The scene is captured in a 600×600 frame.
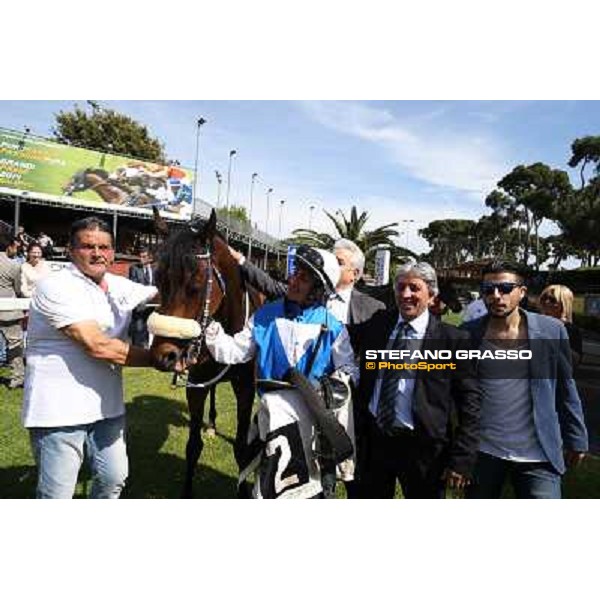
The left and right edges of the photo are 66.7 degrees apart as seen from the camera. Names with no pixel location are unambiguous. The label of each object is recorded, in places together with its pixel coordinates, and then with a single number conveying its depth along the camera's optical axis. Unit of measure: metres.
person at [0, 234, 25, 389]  5.35
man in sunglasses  2.37
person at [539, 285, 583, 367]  2.52
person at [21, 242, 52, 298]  4.27
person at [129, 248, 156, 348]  2.52
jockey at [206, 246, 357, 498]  2.20
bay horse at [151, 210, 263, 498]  2.17
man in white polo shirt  2.12
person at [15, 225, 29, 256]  3.97
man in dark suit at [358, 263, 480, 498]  2.31
